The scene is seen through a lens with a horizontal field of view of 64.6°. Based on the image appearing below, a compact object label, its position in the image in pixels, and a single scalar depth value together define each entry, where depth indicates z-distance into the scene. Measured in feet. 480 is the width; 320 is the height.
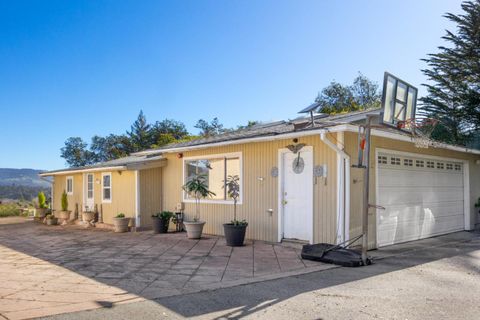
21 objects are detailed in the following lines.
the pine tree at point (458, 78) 58.85
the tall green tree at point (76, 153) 145.38
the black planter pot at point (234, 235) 28.22
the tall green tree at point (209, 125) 128.26
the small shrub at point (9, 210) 71.05
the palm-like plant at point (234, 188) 31.35
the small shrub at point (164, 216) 37.10
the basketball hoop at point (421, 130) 25.39
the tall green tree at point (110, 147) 132.38
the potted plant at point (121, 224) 39.78
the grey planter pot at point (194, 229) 32.32
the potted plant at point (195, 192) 32.40
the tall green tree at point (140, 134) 138.82
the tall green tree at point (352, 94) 119.55
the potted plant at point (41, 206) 57.88
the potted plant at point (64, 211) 52.80
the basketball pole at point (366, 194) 21.74
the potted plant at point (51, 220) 52.42
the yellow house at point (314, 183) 25.79
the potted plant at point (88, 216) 46.44
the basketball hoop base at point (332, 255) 21.40
